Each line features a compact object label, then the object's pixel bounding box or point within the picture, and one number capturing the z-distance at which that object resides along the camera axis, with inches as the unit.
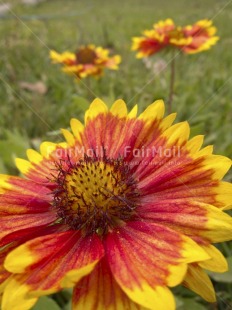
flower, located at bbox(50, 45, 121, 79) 7.8
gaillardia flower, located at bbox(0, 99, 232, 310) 2.4
